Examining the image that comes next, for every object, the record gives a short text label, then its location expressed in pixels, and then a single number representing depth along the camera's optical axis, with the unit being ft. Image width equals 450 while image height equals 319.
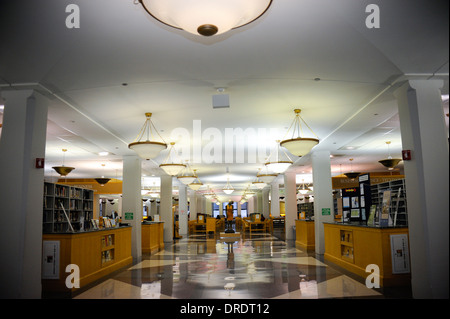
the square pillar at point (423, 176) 17.21
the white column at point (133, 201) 38.50
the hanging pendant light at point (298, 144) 24.50
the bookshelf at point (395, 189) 45.09
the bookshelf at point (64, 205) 34.81
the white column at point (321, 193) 38.42
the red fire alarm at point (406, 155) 18.66
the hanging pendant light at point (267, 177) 46.96
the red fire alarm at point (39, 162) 18.98
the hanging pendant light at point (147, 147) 25.16
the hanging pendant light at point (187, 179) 46.01
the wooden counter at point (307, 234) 43.11
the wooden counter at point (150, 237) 42.75
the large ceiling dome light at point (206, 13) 9.60
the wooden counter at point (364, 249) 22.21
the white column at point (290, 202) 55.47
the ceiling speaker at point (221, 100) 21.33
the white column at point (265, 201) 100.48
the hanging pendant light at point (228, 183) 66.29
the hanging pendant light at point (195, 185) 55.08
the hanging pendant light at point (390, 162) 38.50
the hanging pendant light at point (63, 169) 40.58
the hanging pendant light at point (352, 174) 51.67
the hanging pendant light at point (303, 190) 77.20
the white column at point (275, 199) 78.08
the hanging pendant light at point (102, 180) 54.71
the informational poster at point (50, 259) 22.12
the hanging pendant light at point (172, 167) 34.88
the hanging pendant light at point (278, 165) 35.40
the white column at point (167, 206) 57.06
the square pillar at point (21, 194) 17.47
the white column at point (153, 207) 137.59
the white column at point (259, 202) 119.34
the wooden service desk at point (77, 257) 22.06
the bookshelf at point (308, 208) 98.45
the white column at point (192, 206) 97.40
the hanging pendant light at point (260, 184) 57.67
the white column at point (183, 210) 74.59
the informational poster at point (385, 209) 23.48
